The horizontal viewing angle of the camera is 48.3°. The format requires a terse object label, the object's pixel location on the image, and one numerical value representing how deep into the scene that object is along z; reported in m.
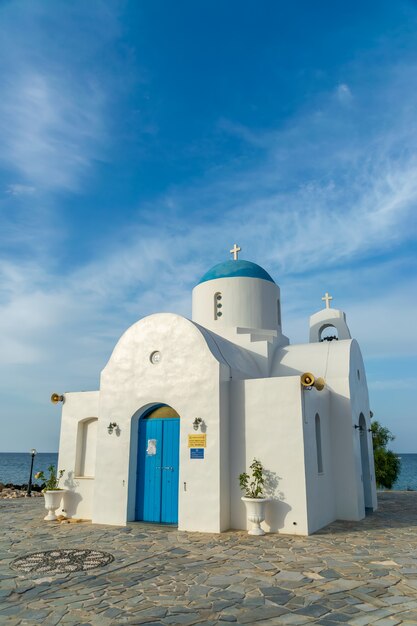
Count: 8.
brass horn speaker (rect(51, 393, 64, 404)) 13.84
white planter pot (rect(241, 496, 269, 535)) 9.86
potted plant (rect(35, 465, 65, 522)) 12.09
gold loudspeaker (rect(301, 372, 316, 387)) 10.34
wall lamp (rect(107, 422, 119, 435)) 12.14
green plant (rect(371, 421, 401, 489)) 22.34
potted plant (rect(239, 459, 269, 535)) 9.88
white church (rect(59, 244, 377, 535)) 10.40
